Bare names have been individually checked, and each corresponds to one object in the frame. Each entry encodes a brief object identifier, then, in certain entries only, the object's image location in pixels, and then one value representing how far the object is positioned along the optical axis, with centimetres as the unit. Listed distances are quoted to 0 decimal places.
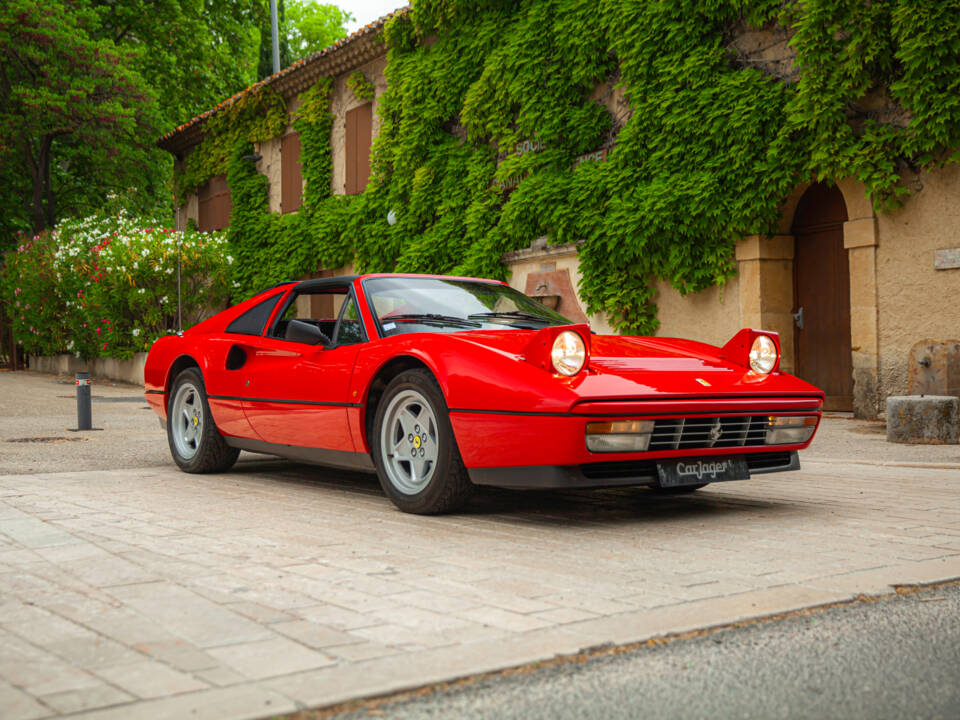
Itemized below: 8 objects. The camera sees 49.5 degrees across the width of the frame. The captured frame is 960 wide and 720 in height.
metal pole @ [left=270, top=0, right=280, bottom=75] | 3303
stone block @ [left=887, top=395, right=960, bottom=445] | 897
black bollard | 1068
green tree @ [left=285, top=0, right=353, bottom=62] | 5397
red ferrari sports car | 469
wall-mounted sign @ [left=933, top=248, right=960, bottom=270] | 1075
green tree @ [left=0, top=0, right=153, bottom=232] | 2694
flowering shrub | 1969
